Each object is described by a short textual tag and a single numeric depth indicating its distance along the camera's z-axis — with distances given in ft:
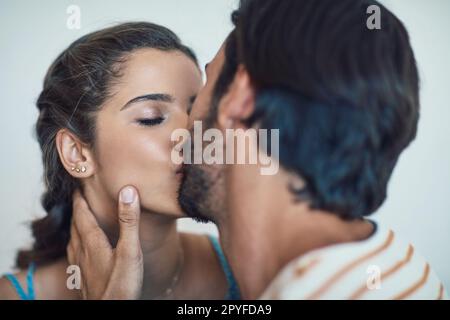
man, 2.62
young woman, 3.52
